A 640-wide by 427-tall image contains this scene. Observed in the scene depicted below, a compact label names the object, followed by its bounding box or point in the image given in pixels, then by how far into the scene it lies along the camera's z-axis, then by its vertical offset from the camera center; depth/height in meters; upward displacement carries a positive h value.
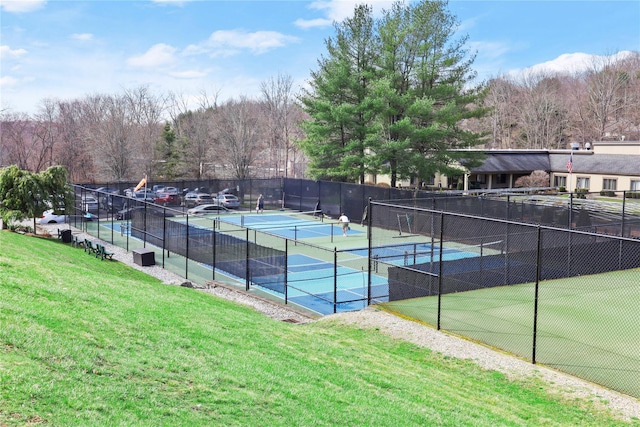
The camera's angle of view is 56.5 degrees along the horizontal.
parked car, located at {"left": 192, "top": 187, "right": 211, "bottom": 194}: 50.64 -1.75
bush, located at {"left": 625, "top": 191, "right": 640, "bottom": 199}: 44.75 -1.21
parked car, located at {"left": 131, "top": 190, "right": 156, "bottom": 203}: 47.16 -2.19
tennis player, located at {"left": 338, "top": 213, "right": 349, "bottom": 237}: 35.28 -3.13
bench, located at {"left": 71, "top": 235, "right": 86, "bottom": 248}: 29.28 -3.77
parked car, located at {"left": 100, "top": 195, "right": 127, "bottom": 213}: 40.38 -2.47
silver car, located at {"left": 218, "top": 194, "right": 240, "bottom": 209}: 48.81 -2.54
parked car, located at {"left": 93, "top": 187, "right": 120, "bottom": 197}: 46.58 -1.76
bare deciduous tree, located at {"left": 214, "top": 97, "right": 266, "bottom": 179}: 73.57 +3.88
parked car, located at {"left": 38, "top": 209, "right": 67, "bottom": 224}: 38.09 -3.39
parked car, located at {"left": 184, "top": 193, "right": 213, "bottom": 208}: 48.00 -2.41
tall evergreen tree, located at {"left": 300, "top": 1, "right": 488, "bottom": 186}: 44.81 +5.66
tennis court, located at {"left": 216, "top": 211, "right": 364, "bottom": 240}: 37.03 -3.61
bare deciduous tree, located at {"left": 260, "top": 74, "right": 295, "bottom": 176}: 88.02 +7.57
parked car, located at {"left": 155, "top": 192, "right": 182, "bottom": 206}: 46.66 -2.41
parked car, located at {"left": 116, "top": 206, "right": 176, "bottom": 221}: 28.41 -2.04
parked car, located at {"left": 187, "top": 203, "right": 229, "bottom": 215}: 45.43 -3.06
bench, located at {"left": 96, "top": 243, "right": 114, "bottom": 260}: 25.91 -3.77
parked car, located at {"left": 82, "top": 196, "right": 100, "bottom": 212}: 39.78 -2.51
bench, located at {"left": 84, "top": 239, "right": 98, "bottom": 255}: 26.83 -3.72
